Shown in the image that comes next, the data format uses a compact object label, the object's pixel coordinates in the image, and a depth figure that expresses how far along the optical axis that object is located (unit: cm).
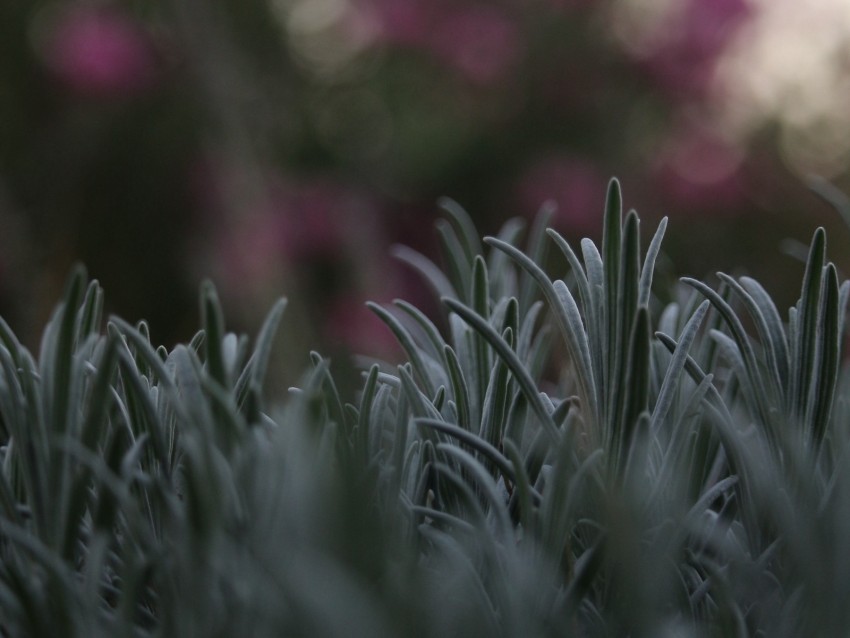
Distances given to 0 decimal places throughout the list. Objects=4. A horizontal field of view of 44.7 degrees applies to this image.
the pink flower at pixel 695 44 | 363
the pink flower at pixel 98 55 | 354
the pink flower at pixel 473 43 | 371
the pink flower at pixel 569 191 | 372
